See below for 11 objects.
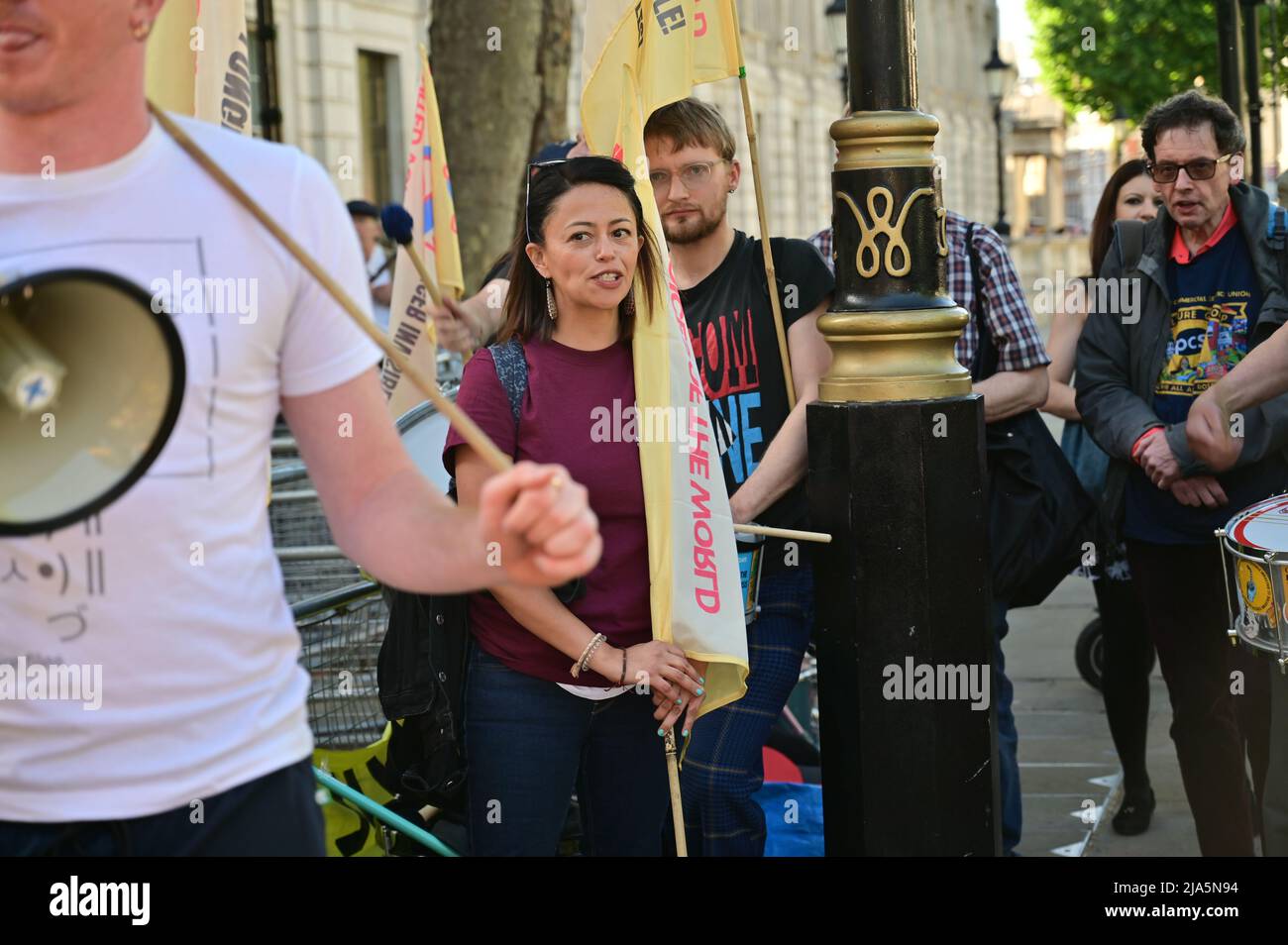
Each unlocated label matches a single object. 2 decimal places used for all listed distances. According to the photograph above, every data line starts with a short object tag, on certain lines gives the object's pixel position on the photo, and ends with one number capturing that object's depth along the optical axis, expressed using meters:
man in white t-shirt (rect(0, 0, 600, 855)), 1.92
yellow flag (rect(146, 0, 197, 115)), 4.19
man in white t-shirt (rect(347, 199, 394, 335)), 10.54
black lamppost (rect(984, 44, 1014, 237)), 25.59
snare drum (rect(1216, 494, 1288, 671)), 3.55
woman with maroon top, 3.53
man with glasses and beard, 4.09
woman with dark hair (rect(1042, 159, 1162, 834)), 5.58
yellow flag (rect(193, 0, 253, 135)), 4.21
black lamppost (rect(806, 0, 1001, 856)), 3.82
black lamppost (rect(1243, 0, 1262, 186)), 11.55
